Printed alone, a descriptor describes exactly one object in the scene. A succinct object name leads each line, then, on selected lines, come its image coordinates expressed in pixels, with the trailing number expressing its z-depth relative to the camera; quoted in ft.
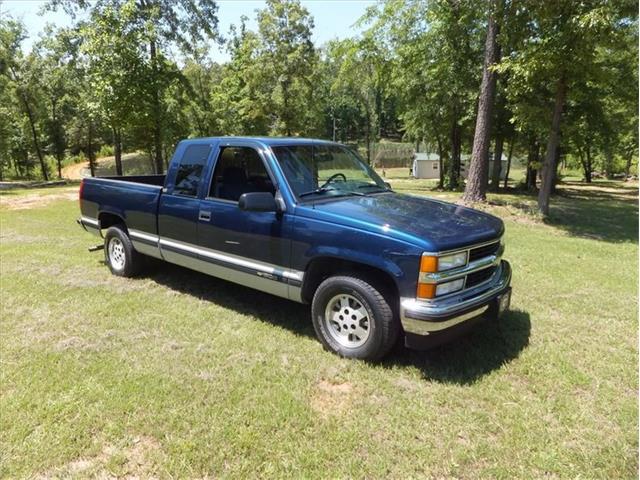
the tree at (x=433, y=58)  58.29
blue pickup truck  11.07
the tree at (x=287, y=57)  70.03
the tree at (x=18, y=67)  82.02
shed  137.90
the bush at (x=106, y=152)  144.32
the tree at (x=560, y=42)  29.30
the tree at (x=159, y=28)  55.16
